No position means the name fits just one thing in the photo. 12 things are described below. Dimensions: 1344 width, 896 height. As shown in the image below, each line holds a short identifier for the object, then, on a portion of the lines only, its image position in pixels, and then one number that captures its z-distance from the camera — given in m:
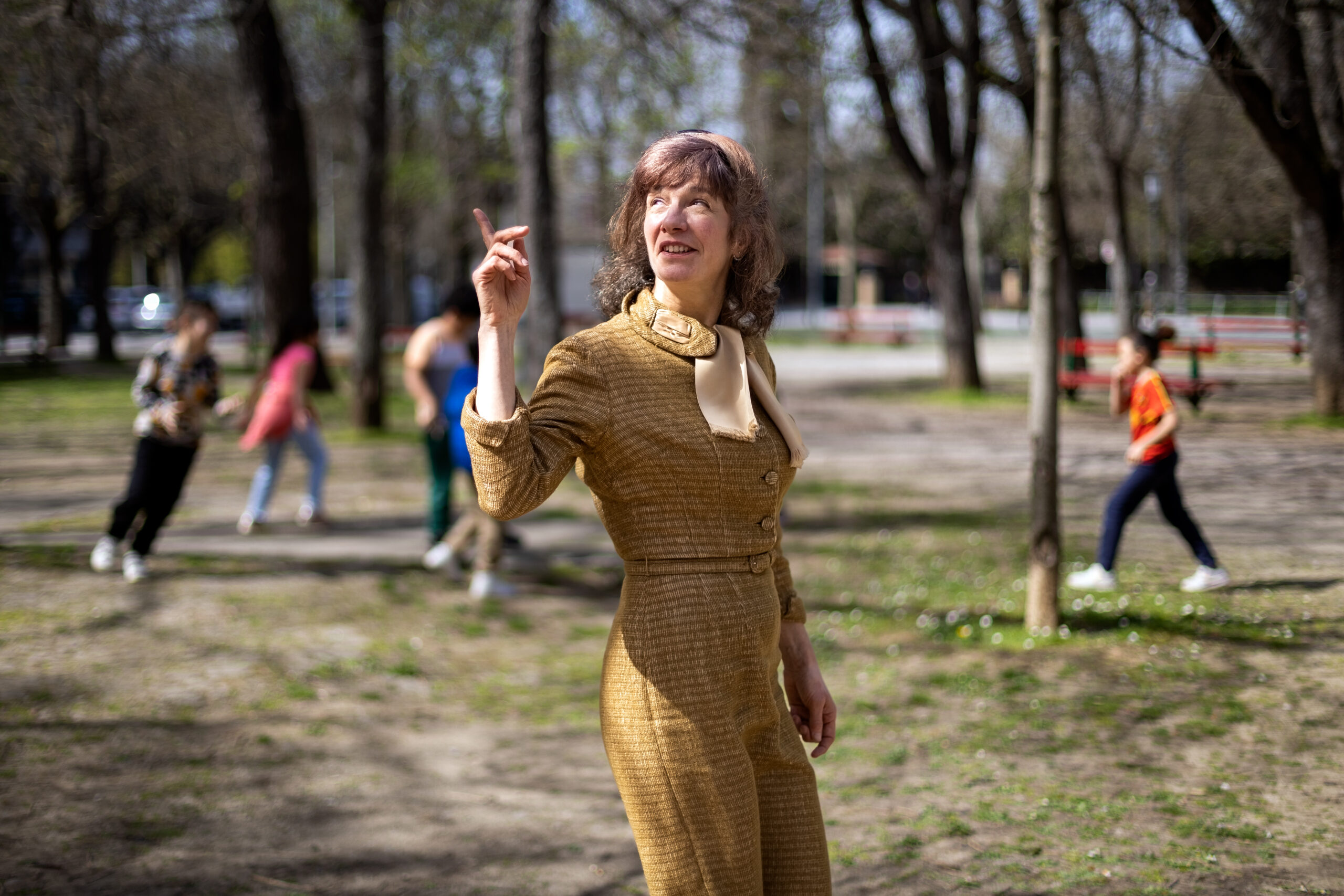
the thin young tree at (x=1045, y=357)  6.71
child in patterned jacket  8.11
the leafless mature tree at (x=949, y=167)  16.44
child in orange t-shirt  7.29
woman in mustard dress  2.26
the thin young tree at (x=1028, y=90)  10.70
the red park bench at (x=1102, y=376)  15.10
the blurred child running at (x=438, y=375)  8.73
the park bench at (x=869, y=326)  37.28
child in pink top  10.11
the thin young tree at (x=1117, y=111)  10.05
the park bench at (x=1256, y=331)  21.17
